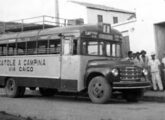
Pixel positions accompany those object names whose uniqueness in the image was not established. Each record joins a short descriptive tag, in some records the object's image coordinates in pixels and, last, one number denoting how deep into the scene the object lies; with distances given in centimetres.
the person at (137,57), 1549
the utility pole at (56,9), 2762
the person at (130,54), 1566
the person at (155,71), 1494
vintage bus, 1209
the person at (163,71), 1557
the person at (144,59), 1543
